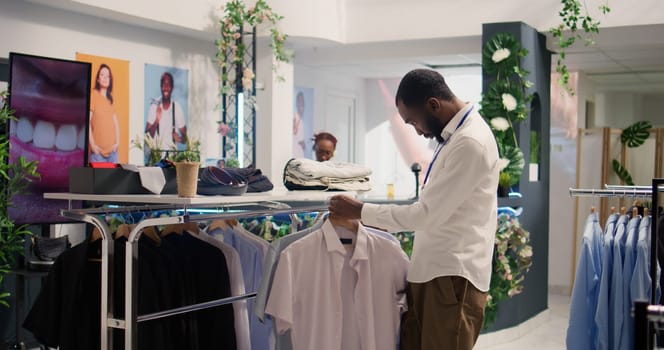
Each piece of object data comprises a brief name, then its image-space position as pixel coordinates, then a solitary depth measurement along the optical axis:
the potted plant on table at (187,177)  2.97
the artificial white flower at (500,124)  7.09
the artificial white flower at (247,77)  7.87
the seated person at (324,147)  7.26
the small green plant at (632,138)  9.33
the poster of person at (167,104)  7.65
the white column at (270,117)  8.45
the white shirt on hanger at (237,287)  3.69
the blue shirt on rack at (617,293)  3.51
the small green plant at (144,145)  7.27
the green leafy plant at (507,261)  6.56
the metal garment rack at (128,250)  2.96
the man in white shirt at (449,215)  2.98
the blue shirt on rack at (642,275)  3.47
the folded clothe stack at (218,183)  3.18
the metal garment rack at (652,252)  1.91
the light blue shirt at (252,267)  3.88
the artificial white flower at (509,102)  7.07
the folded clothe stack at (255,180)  3.47
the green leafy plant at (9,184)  4.98
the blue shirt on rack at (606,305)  3.55
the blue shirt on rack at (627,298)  3.51
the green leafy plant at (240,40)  7.73
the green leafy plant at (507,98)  7.11
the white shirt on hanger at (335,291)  3.24
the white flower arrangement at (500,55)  7.15
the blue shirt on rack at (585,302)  3.62
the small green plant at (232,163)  7.52
